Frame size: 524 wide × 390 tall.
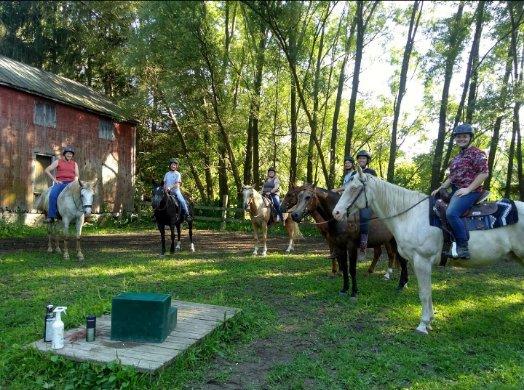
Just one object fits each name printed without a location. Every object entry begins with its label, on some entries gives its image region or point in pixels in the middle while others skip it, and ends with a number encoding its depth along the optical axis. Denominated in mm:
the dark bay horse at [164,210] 10586
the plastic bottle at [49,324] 4141
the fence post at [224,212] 18797
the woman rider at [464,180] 5129
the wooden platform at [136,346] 3828
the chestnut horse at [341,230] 7047
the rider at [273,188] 12177
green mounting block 4289
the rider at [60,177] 10211
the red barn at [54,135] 16516
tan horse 11375
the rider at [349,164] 8820
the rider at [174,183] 11078
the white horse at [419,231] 5242
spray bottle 4004
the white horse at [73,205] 9938
